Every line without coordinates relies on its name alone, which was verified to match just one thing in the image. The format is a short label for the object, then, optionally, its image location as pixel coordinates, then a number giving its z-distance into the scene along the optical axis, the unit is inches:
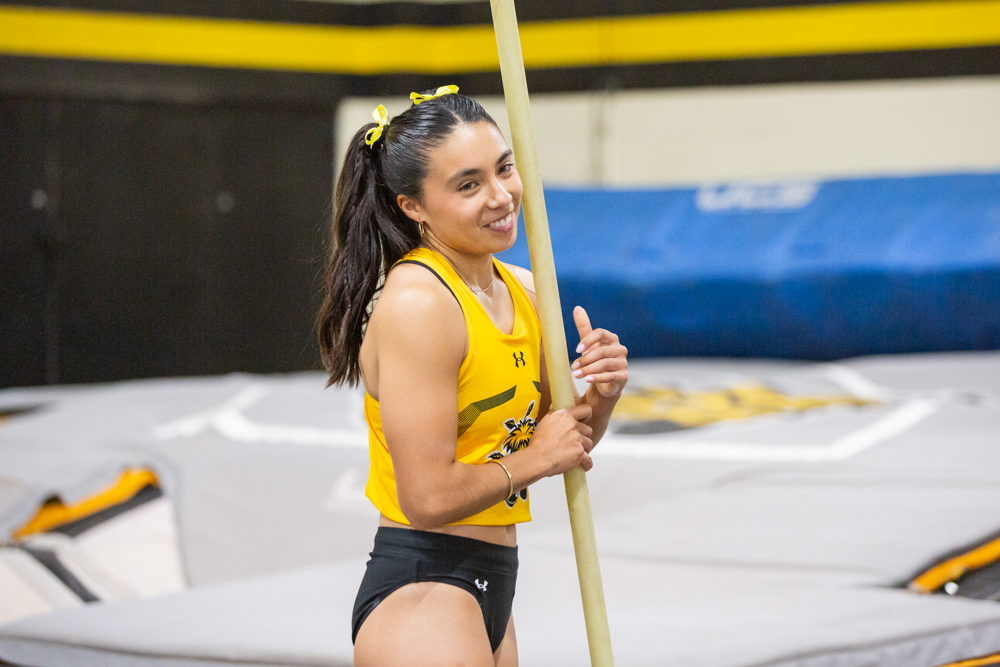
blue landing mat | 523.2
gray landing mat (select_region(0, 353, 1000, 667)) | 249.0
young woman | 219.4
